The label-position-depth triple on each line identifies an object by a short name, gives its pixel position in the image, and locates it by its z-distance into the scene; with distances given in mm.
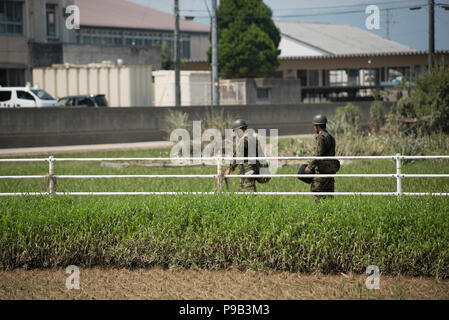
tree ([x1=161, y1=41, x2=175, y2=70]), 74062
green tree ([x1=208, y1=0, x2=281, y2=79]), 55375
